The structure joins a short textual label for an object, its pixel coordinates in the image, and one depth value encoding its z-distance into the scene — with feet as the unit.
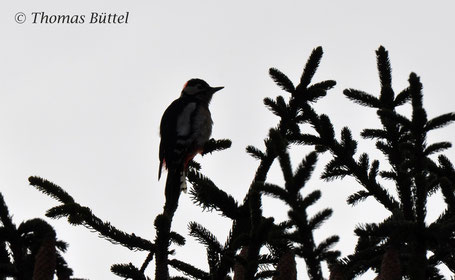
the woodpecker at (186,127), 42.19
